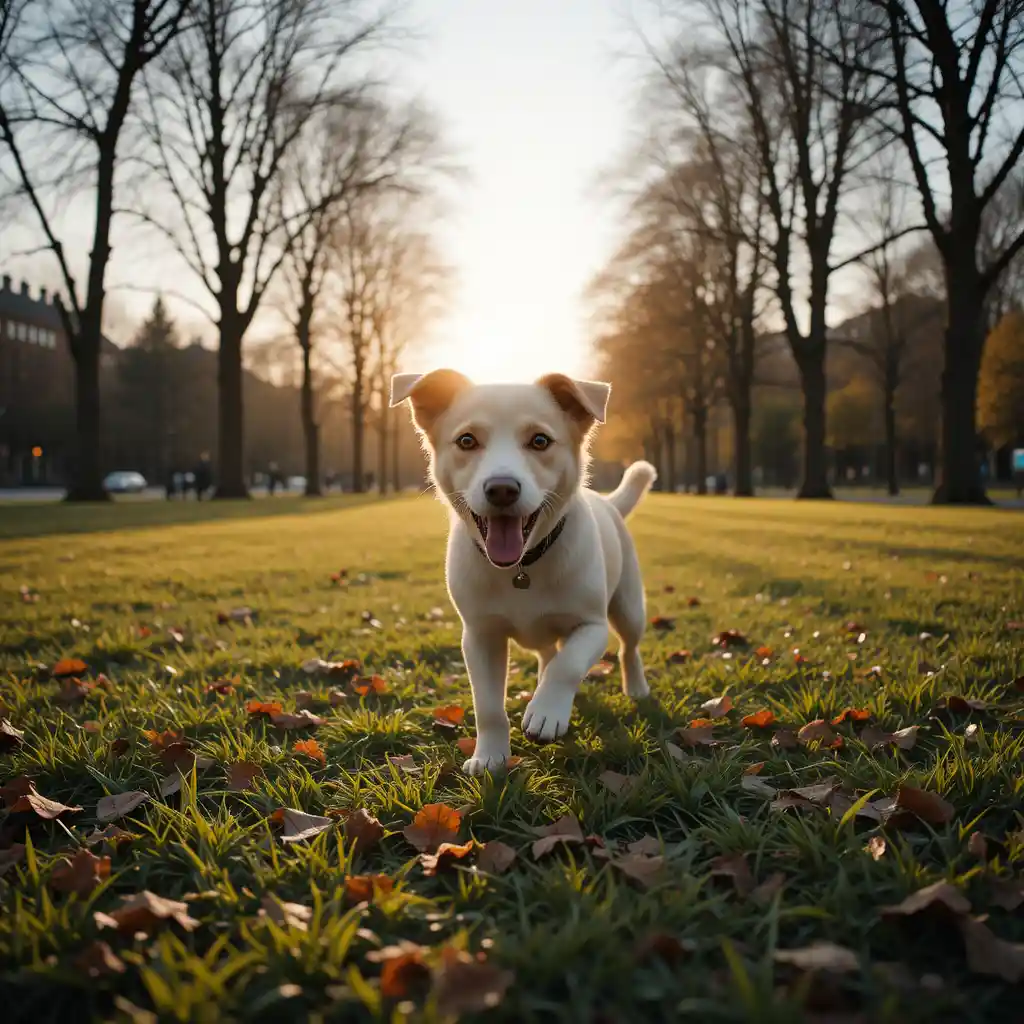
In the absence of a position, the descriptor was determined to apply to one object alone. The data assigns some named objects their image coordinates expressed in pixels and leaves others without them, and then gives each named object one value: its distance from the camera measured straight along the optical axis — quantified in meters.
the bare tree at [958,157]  15.03
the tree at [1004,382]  35.22
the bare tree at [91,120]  20.44
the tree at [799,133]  20.67
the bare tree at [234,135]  23.56
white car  60.94
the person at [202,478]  34.64
